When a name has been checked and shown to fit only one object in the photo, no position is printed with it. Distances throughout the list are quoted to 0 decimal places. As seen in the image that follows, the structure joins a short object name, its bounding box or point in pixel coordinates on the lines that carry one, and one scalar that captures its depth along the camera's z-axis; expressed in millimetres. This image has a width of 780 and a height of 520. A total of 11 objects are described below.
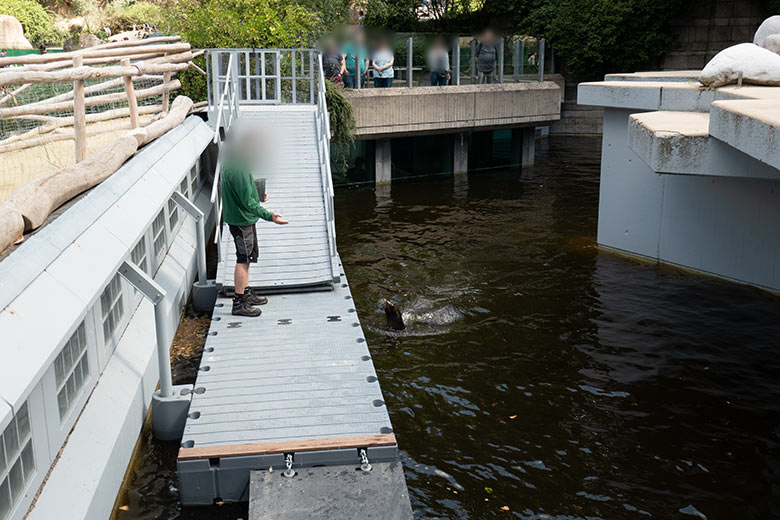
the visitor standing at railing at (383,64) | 21141
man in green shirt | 9305
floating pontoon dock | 6109
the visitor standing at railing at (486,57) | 22875
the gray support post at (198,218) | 10062
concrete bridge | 20922
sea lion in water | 10828
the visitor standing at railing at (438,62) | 22219
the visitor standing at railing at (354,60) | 20875
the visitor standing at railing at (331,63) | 20062
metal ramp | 10539
